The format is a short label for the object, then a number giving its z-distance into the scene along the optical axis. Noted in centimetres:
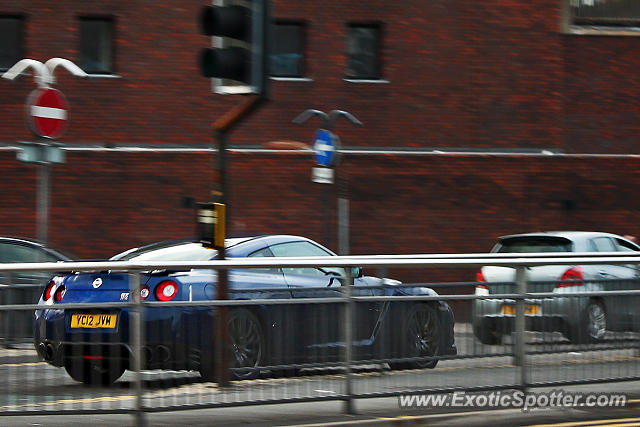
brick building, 4909
